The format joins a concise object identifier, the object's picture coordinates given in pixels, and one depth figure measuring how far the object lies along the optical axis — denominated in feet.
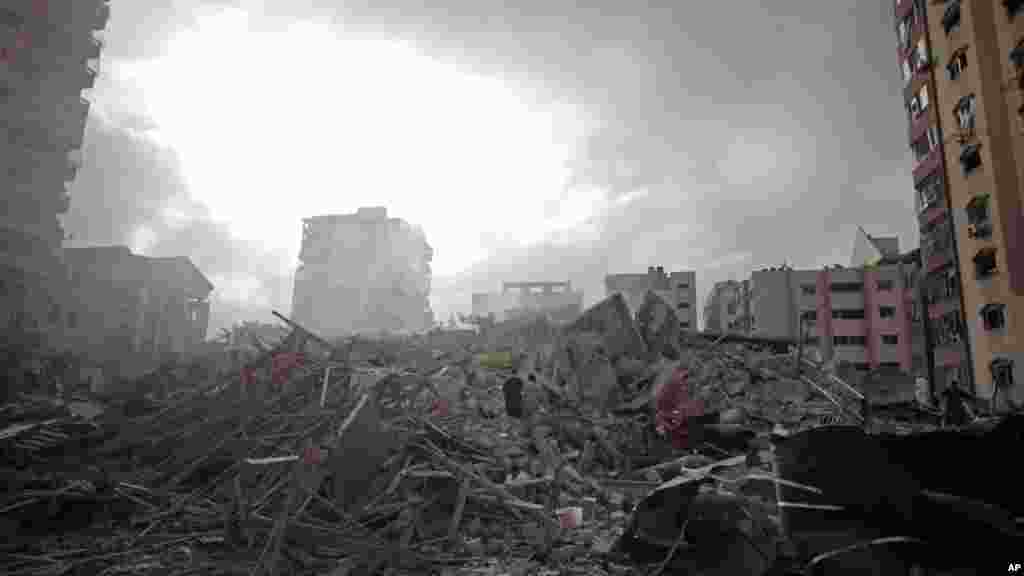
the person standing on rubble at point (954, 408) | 35.83
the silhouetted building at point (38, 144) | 81.71
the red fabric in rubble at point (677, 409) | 31.42
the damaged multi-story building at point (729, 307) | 147.23
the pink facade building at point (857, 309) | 120.78
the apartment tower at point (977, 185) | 60.18
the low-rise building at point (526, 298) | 167.32
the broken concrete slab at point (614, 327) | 43.42
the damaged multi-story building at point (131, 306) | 91.35
